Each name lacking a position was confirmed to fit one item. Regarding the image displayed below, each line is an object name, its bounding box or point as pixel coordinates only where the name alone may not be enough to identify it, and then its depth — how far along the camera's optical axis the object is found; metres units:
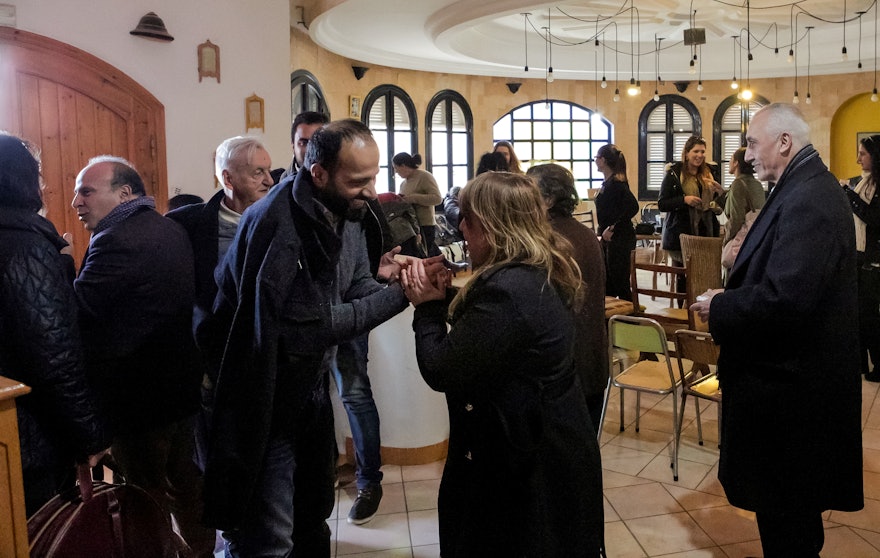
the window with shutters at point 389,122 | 11.98
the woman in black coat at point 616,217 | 6.06
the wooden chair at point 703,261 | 5.23
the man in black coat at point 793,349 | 2.22
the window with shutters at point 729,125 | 15.05
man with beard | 1.89
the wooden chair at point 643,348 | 3.75
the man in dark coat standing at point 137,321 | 2.40
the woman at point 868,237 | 4.95
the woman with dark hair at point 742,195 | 5.66
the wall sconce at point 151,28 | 5.12
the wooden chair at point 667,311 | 4.55
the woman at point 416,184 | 7.23
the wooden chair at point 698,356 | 3.72
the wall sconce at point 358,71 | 11.37
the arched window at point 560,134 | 14.56
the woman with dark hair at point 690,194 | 6.14
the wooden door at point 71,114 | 4.68
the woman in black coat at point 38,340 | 1.99
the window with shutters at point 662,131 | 15.08
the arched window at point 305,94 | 8.88
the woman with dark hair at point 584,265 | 2.77
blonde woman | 1.84
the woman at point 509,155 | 5.09
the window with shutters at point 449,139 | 13.15
